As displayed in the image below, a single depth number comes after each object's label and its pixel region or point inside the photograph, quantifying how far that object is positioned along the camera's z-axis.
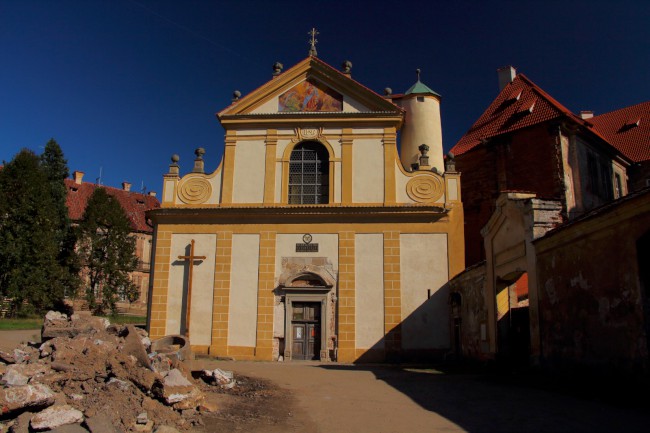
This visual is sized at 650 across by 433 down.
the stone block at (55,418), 7.09
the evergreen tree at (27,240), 34.72
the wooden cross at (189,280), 20.61
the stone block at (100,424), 7.19
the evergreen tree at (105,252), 43.16
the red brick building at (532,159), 22.11
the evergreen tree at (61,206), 40.56
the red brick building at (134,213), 50.72
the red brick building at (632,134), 26.81
